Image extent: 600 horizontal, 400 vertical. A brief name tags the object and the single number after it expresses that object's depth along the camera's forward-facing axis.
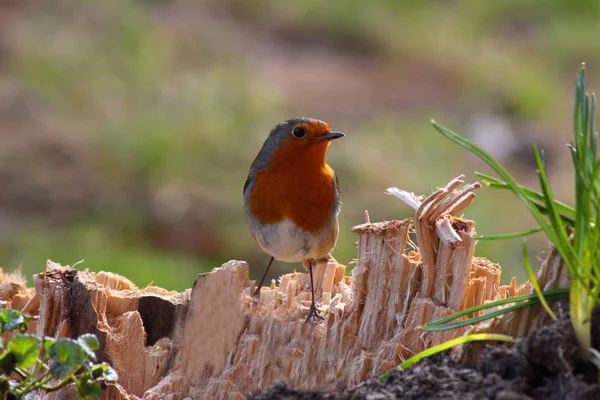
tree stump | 6.16
